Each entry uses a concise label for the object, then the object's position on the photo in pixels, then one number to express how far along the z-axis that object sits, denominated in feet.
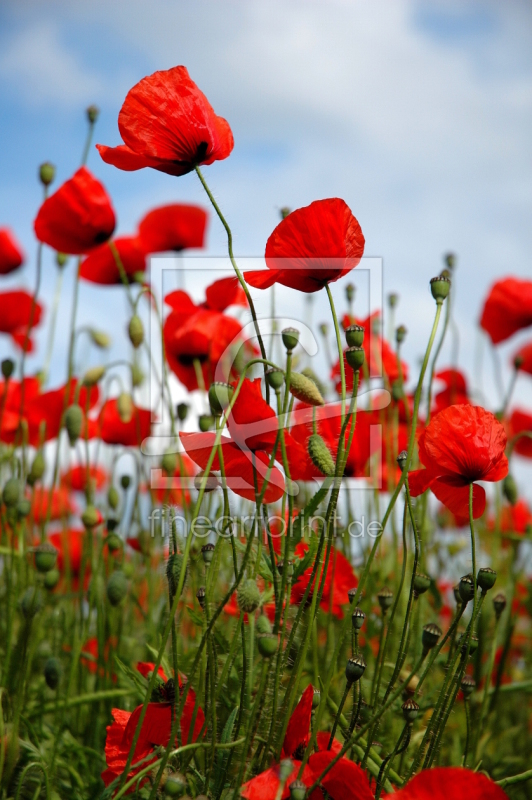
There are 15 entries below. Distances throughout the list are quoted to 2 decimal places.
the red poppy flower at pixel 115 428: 7.16
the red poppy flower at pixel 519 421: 10.12
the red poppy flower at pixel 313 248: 3.26
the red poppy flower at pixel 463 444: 3.29
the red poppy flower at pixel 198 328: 5.30
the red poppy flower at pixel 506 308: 7.76
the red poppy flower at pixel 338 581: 4.45
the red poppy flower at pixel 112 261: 7.12
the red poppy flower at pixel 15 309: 8.82
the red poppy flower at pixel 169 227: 7.16
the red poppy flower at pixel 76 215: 5.68
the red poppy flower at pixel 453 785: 2.66
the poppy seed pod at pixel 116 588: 4.51
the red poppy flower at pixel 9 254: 9.12
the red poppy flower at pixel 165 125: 3.45
